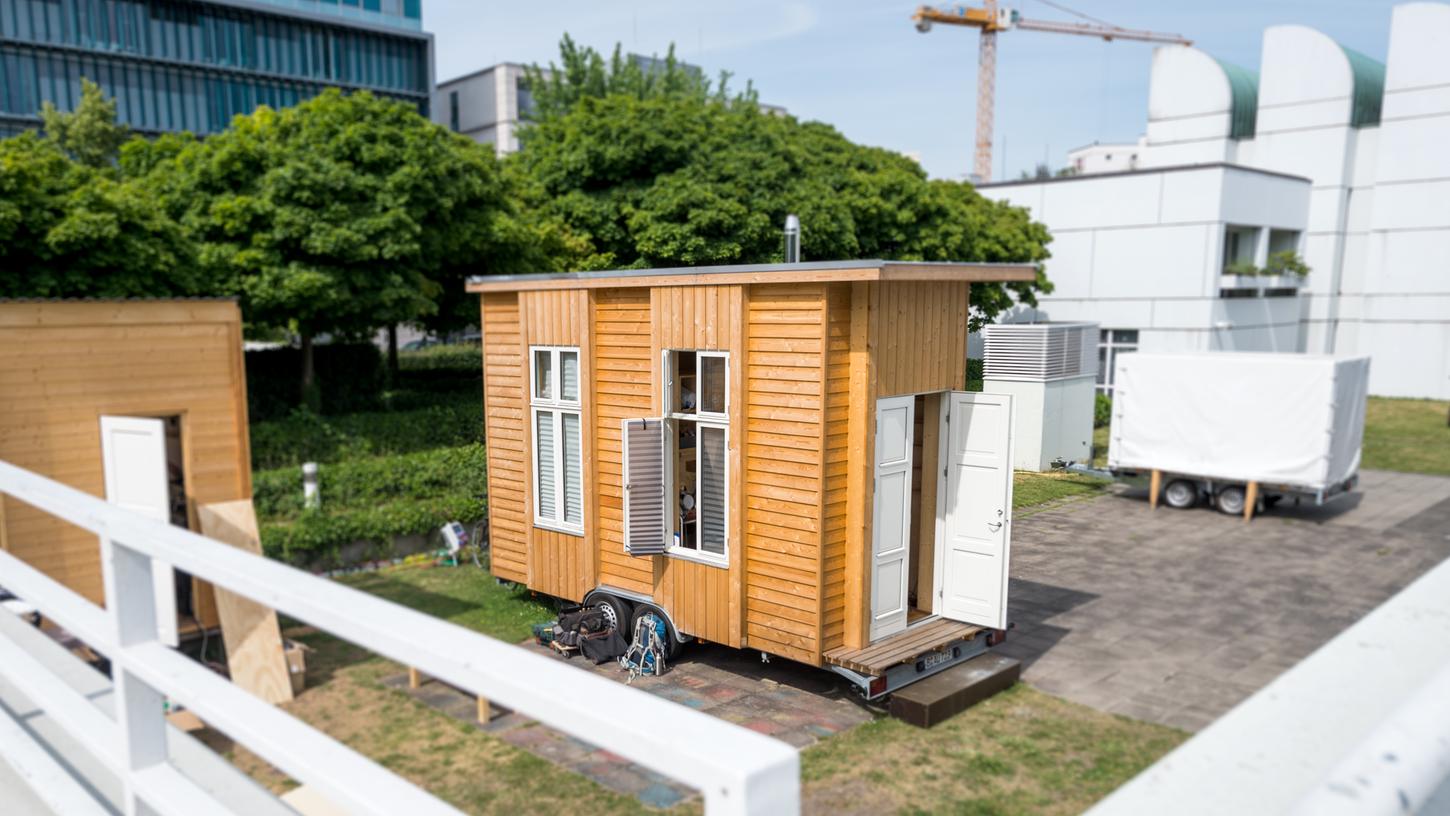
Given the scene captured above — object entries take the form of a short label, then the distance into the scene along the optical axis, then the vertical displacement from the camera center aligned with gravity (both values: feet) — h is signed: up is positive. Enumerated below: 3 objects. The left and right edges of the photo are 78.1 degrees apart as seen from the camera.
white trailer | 20.99 -3.63
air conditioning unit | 18.15 -1.74
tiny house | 18.17 -3.20
